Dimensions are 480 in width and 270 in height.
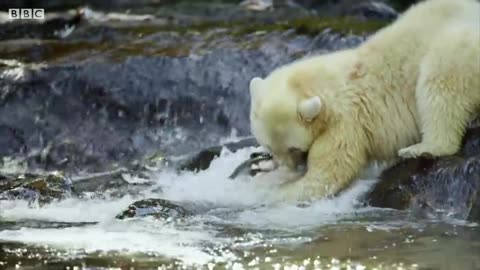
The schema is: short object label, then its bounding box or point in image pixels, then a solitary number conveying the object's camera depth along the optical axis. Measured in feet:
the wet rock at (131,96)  70.18
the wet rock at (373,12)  105.09
